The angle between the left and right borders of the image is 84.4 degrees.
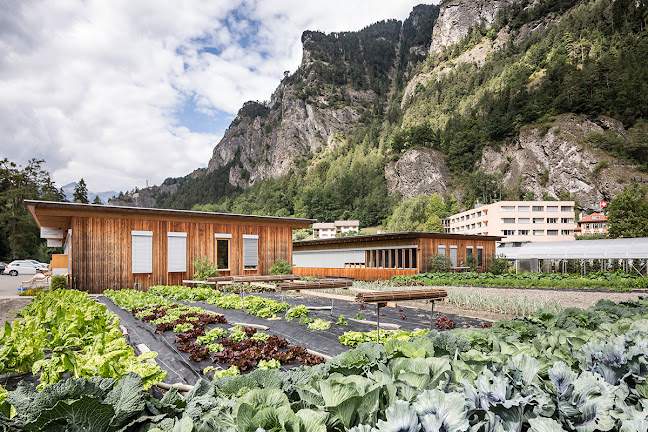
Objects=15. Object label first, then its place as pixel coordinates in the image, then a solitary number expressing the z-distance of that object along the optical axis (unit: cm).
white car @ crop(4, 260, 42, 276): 3020
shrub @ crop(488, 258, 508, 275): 2368
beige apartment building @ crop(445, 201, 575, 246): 5850
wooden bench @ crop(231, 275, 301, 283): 1127
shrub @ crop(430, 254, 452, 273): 2086
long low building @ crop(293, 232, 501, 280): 2109
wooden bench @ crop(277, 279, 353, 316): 923
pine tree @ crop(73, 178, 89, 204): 5775
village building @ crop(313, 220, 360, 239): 8556
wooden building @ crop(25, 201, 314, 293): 1369
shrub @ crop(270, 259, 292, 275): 1781
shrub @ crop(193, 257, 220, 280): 1559
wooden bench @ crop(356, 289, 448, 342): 574
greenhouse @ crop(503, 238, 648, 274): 2198
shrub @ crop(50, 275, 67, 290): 1285
